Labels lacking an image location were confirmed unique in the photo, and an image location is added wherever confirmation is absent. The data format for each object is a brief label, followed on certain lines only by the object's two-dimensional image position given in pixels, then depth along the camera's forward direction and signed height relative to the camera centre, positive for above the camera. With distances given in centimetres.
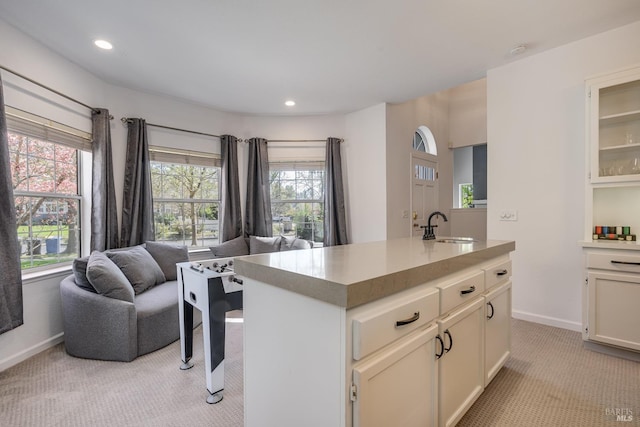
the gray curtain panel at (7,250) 216 -28
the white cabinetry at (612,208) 228 -1
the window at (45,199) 264 +12
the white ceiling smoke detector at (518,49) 287 +152
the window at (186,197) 409 +19
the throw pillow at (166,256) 352 -54
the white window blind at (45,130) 246 +75
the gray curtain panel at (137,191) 359 +23
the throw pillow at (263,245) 435 -51
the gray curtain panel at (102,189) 317 +23
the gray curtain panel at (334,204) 467 +8
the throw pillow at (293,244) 432 -50
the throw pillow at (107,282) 245 -58
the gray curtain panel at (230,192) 444 +26
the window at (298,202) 498 +12
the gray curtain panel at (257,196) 467 +21
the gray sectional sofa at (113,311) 241 -83
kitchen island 96 -48
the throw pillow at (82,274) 260 -54
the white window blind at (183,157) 398 +74
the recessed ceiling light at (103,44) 267 +149
